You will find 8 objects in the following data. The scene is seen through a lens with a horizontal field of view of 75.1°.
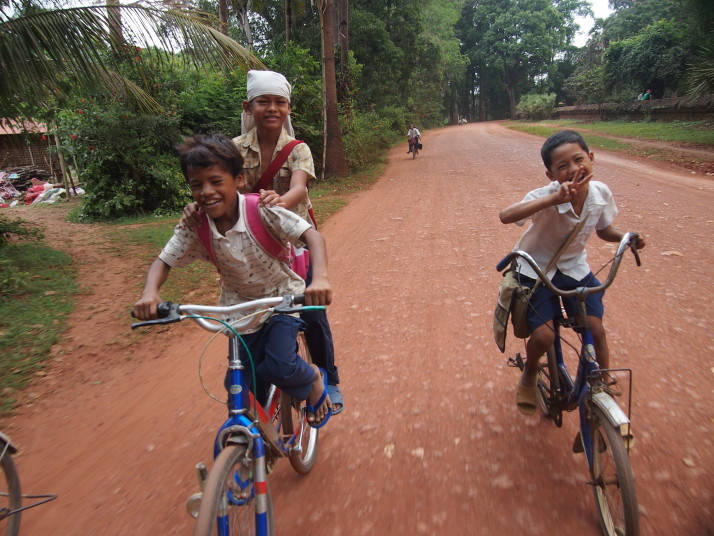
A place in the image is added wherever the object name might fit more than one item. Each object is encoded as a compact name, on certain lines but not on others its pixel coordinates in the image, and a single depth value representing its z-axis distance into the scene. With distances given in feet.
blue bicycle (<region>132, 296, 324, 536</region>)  5.65
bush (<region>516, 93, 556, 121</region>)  129.80
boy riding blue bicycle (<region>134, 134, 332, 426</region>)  7.04
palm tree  17.42
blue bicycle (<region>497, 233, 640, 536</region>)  6.49
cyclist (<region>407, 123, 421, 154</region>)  61.59
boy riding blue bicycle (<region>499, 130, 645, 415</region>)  7.99
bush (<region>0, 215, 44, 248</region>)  22.89
